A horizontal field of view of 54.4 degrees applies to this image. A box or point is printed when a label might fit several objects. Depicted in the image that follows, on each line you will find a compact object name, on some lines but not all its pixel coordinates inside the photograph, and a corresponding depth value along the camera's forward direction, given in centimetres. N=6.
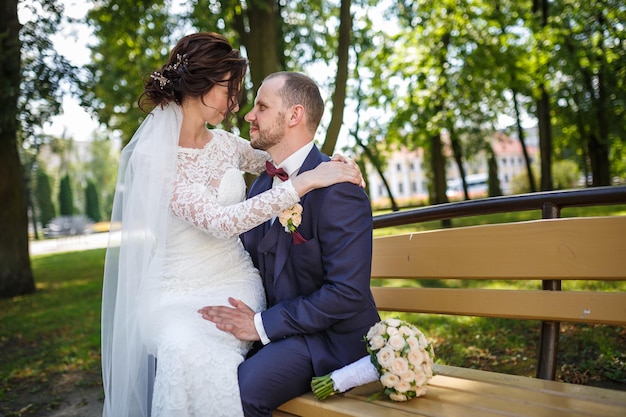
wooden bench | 246
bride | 278
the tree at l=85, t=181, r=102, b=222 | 6269
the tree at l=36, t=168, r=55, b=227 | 5600
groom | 279
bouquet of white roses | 252
